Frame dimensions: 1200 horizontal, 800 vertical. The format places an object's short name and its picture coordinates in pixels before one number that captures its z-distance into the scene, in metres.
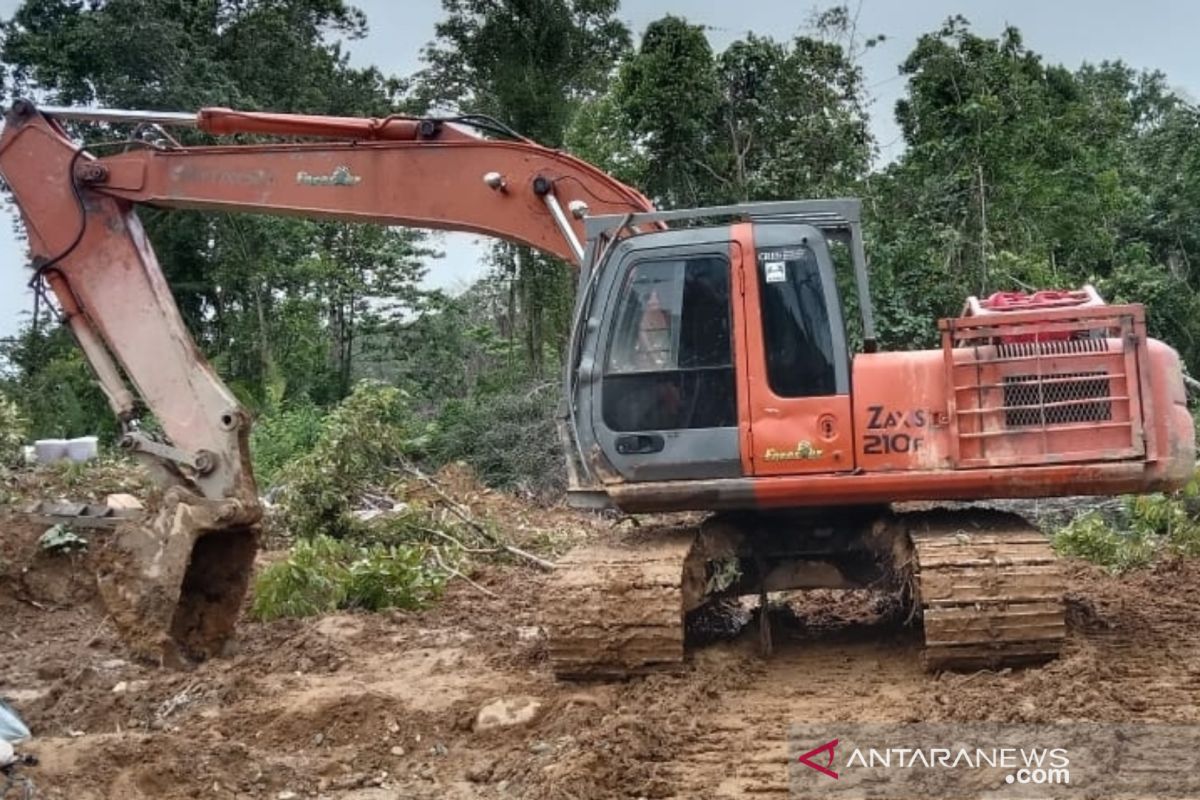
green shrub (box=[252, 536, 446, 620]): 9.34
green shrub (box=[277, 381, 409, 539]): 11.49
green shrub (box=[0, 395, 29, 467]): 14.03
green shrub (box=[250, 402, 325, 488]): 17.86
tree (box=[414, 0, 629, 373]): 23.86
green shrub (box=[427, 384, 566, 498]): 17.39
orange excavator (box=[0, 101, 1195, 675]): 6.62
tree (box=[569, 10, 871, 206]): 20.23
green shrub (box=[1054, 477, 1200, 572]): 10.66
